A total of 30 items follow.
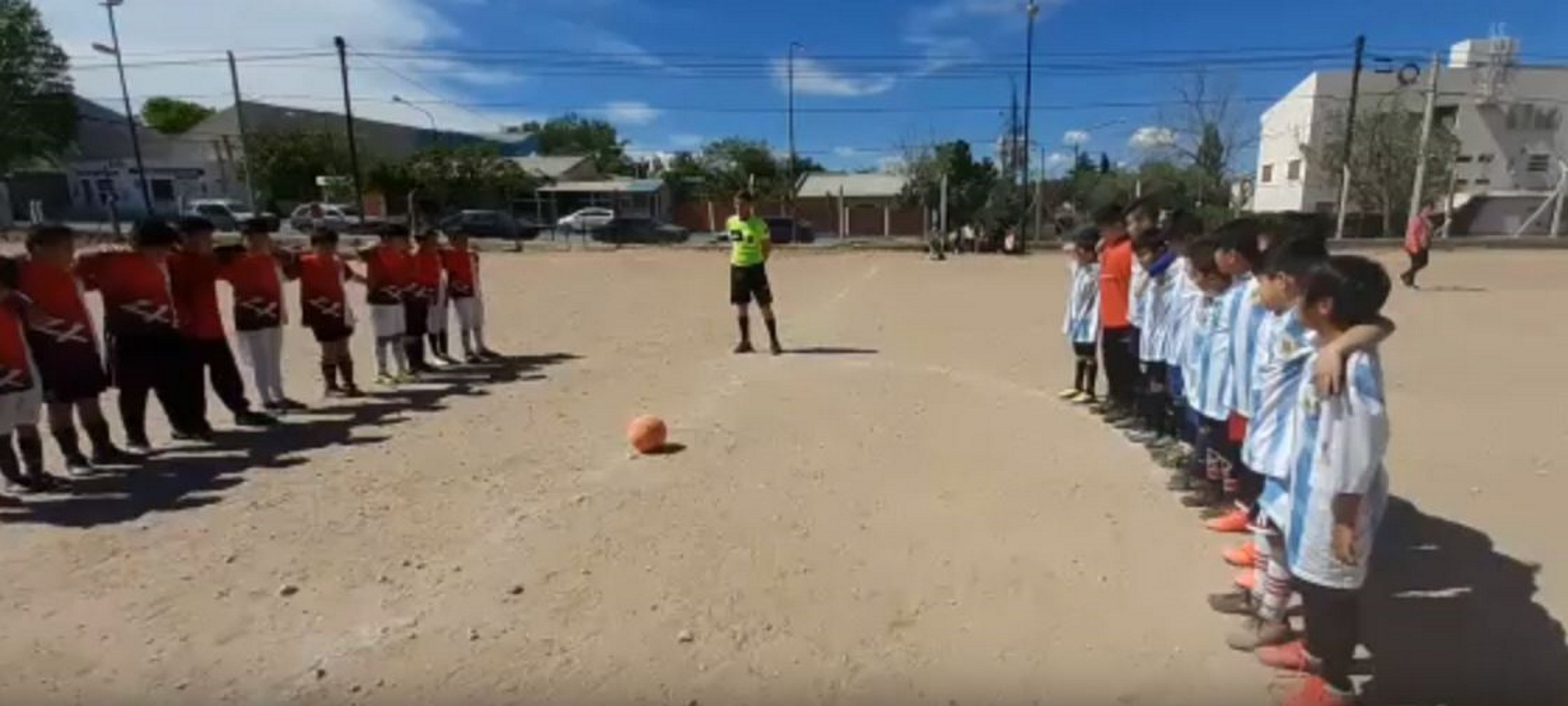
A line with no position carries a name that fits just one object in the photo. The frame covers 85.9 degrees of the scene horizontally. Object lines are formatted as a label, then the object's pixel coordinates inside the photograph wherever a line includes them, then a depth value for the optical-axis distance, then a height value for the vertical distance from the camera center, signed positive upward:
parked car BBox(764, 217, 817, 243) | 36.12 -0.83
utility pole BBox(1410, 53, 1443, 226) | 30.73 +2.05
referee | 8.45 -0.48
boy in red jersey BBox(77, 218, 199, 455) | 5.30 -0.59
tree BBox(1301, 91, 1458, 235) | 37.44 +1.55
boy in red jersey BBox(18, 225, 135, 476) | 4.82 -0.65
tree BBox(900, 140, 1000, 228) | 38.47 +1.52
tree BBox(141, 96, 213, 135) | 70.69 +9.44
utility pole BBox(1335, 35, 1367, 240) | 30.75 +2.28
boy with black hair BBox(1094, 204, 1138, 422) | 5.74 -0.76
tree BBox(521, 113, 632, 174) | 85.19 +8.39
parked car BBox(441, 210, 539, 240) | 35.81 -0.25
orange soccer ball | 5.15 -1.34
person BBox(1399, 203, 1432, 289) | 14.31 -0.81
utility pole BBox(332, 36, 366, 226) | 33.03 +4.47
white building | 44.34 +4.12
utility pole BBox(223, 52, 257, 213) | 35.69 +3.14
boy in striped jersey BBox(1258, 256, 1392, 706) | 2.35 -0.81
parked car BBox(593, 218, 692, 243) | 35.78 -0.77
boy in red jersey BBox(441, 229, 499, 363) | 8.38 -0.71
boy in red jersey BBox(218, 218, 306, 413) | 6.11 -0.59
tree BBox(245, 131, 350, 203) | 46.69 +3.35
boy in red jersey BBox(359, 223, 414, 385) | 7.38 -0.59
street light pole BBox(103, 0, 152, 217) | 35.87 +4.11
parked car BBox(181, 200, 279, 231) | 35.48 +0.53
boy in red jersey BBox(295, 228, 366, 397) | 6.77 -0.66
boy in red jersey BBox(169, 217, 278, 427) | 5.74 -0.68
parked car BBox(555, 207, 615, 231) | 37.51 -0.18
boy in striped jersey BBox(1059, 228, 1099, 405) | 6.16 -0.71
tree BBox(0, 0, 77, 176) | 47.78 +7.97
